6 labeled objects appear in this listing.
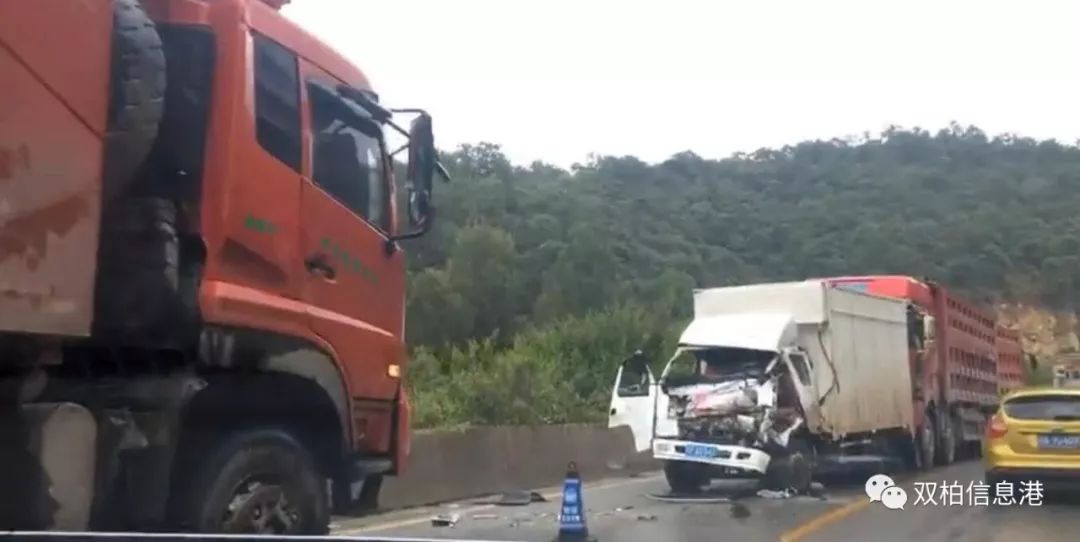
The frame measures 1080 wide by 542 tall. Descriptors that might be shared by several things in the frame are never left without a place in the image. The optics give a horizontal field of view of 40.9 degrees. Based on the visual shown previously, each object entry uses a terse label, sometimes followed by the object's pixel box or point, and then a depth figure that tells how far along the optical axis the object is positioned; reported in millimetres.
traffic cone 10930
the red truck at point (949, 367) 20844
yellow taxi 14320
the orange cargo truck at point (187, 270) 5922
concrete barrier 14516
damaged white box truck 15891
